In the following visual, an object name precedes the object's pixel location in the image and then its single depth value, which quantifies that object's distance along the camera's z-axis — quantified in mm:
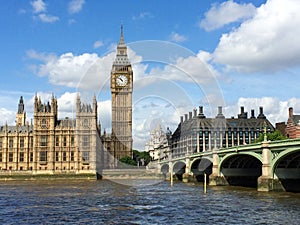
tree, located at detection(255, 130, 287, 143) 94725
